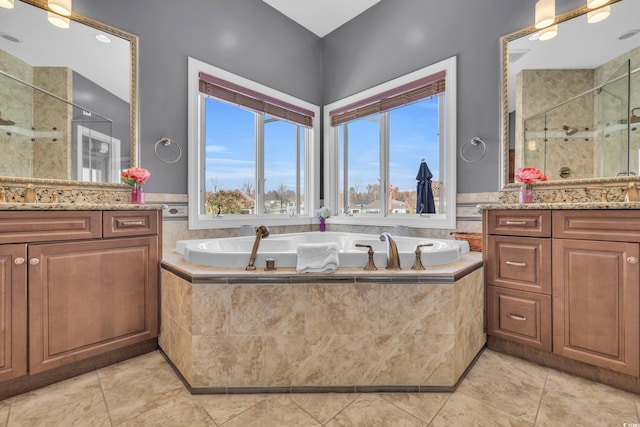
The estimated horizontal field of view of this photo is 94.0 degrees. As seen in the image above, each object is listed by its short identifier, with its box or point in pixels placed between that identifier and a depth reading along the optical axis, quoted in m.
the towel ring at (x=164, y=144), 2.31
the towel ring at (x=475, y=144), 2.35
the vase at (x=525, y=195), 2.06
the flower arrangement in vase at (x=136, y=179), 2.05
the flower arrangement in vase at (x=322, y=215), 3.21
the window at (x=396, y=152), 2.60
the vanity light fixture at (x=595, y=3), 1.89
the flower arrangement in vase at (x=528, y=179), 2.05
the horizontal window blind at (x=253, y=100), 2.64
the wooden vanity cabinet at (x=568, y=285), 1.47
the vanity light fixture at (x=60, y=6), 1.86
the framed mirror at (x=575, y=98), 1.84
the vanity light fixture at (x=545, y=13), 1.97
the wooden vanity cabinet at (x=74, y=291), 1.41
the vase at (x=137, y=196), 2.10
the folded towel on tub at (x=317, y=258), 1.47
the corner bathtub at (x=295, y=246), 1.58
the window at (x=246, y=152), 2.59
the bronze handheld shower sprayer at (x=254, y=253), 1.54
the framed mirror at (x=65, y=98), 1.76
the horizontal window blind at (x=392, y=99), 2.63
